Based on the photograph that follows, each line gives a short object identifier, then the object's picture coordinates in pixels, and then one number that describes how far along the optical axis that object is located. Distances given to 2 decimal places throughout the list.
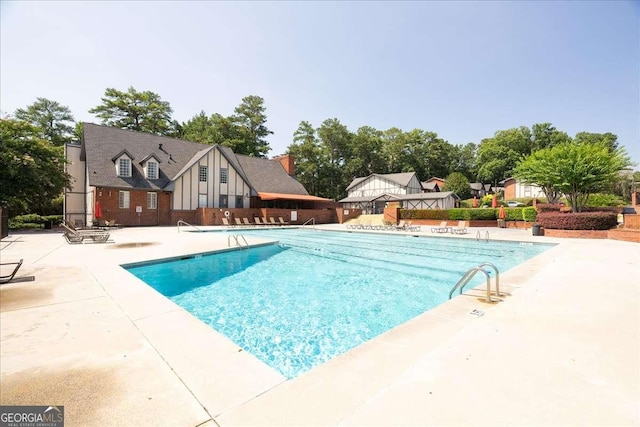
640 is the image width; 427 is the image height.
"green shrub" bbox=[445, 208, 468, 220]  28.13
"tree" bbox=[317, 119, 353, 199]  57.38
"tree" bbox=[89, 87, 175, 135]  41.19
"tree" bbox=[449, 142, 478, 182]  71.82
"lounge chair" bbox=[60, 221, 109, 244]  12.94
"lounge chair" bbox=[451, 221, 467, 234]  21.50
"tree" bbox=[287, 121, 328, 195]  54.03
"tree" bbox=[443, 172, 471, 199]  48.44
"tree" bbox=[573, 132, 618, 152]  72.06
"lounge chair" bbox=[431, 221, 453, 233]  22.71
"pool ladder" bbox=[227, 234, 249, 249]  13.13
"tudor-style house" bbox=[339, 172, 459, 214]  41.93
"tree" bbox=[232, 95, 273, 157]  51.18
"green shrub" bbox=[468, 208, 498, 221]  27.33
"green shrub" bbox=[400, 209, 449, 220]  29.80
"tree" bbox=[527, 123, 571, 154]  63.75
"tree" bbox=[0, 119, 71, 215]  17.06
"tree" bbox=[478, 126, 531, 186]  61.88
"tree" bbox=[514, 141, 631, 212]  18.97
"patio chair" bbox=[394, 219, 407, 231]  24.67
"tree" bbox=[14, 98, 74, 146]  40.41
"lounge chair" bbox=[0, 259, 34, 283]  5.97
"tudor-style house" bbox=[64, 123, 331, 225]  24.88
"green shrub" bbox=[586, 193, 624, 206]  34.12
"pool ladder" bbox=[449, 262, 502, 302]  5.31
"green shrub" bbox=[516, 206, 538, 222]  25.59
